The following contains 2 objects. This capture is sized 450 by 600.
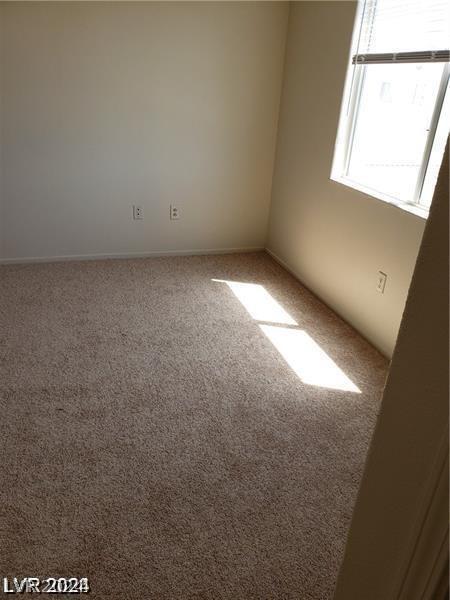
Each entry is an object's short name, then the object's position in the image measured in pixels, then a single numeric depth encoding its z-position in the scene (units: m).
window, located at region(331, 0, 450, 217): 2.20
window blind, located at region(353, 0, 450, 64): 2.14
